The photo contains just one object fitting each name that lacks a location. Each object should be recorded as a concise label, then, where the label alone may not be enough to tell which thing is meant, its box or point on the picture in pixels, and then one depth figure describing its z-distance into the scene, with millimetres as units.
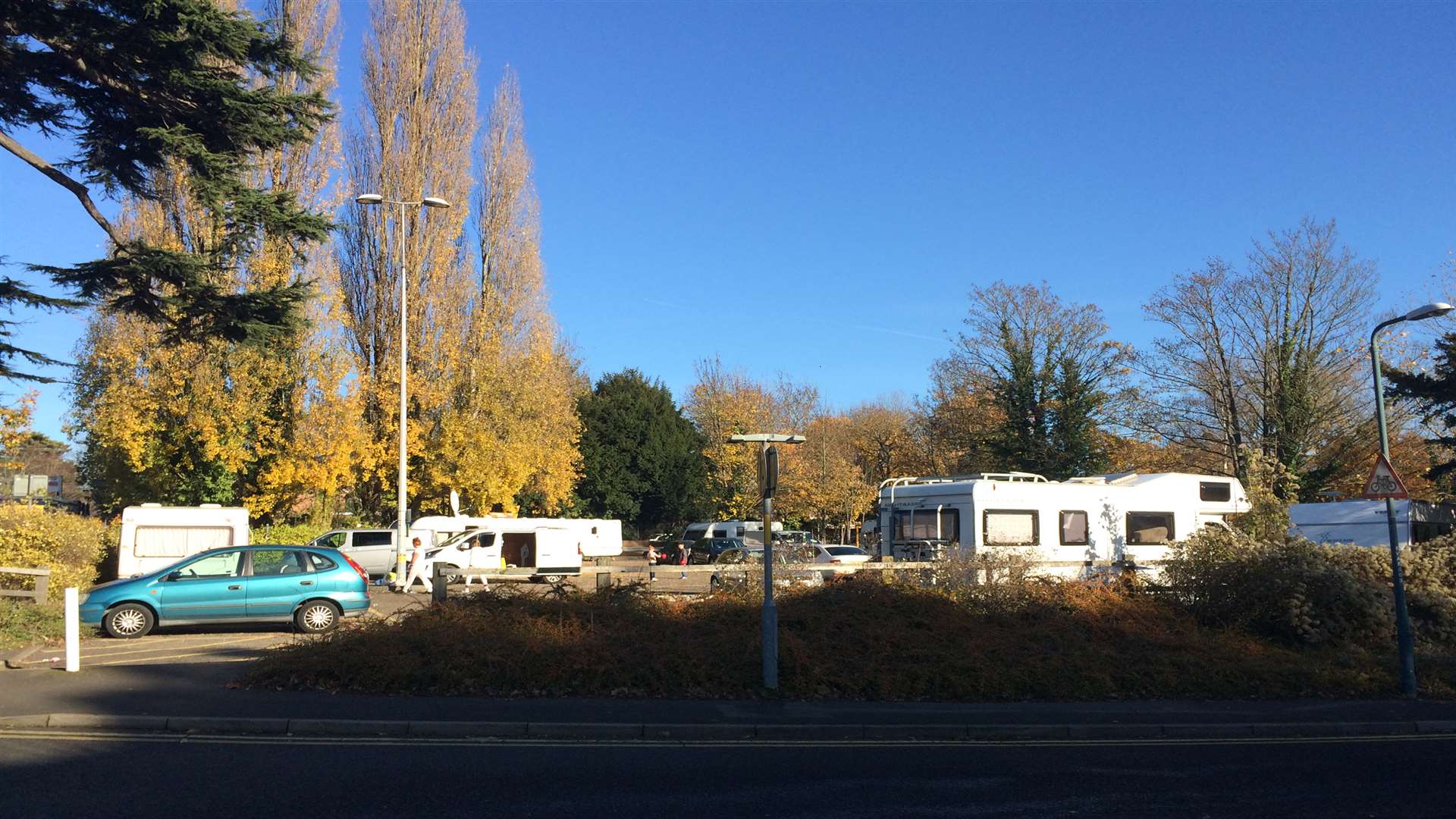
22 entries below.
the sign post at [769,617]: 10977
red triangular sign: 12188
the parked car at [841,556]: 16594
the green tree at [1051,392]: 39438
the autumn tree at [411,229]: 33781
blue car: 15586
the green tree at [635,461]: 59438
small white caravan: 22953
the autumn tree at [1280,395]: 34312
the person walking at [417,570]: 24141
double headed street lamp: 24078
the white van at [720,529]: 42475
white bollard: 11359
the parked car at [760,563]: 15453
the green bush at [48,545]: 18594
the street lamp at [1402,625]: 11727
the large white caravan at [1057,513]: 19703
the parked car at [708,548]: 39938
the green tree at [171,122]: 15094
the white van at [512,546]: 27734
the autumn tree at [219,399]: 27812
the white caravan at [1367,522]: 21312
